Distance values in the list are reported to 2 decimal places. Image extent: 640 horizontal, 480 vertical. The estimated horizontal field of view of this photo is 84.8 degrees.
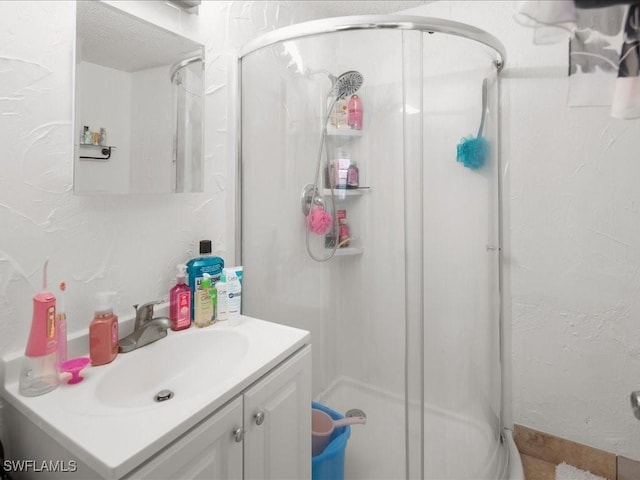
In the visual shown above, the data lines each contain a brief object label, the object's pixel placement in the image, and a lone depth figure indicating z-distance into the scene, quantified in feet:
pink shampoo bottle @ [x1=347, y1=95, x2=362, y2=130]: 4.16
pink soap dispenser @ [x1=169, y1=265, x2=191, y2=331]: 3.60
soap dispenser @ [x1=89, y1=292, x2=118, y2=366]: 2.92
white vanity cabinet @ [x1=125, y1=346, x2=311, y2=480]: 2.20
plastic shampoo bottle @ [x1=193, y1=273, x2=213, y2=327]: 3.67
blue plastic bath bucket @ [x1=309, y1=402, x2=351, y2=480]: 3.83
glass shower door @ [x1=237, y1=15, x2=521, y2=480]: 4.10
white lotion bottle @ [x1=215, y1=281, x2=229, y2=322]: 3.71
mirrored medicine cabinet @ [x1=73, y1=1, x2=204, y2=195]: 3.01
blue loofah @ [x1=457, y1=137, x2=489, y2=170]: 4.49
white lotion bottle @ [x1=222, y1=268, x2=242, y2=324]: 3.68
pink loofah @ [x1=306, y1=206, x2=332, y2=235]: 4.34
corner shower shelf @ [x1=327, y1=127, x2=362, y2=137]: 4.19
